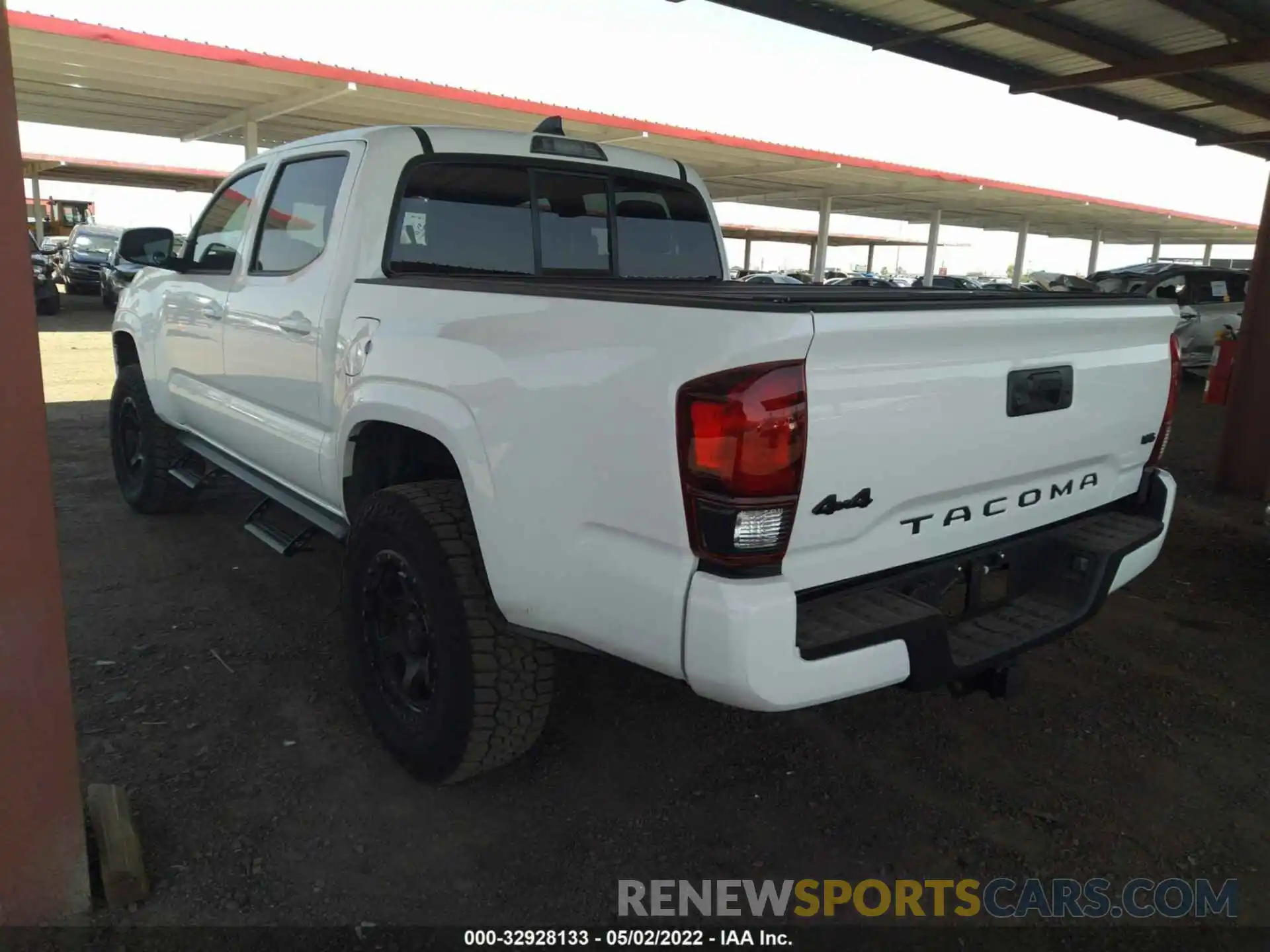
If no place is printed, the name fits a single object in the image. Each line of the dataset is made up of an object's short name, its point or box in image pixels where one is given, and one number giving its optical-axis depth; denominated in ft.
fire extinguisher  36.68
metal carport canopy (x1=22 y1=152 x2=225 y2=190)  99.16
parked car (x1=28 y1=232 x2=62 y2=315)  57.77
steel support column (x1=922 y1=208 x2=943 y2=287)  106.93
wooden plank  7.39
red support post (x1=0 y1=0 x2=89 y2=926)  6.42
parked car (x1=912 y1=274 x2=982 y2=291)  70.95
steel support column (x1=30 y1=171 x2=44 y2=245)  100.53
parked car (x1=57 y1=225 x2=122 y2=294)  76.02
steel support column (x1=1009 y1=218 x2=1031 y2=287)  121.19
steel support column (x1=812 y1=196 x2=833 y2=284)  94.32
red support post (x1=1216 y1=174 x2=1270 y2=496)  22.56
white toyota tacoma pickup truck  6.30
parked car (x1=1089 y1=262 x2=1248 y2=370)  43.88
